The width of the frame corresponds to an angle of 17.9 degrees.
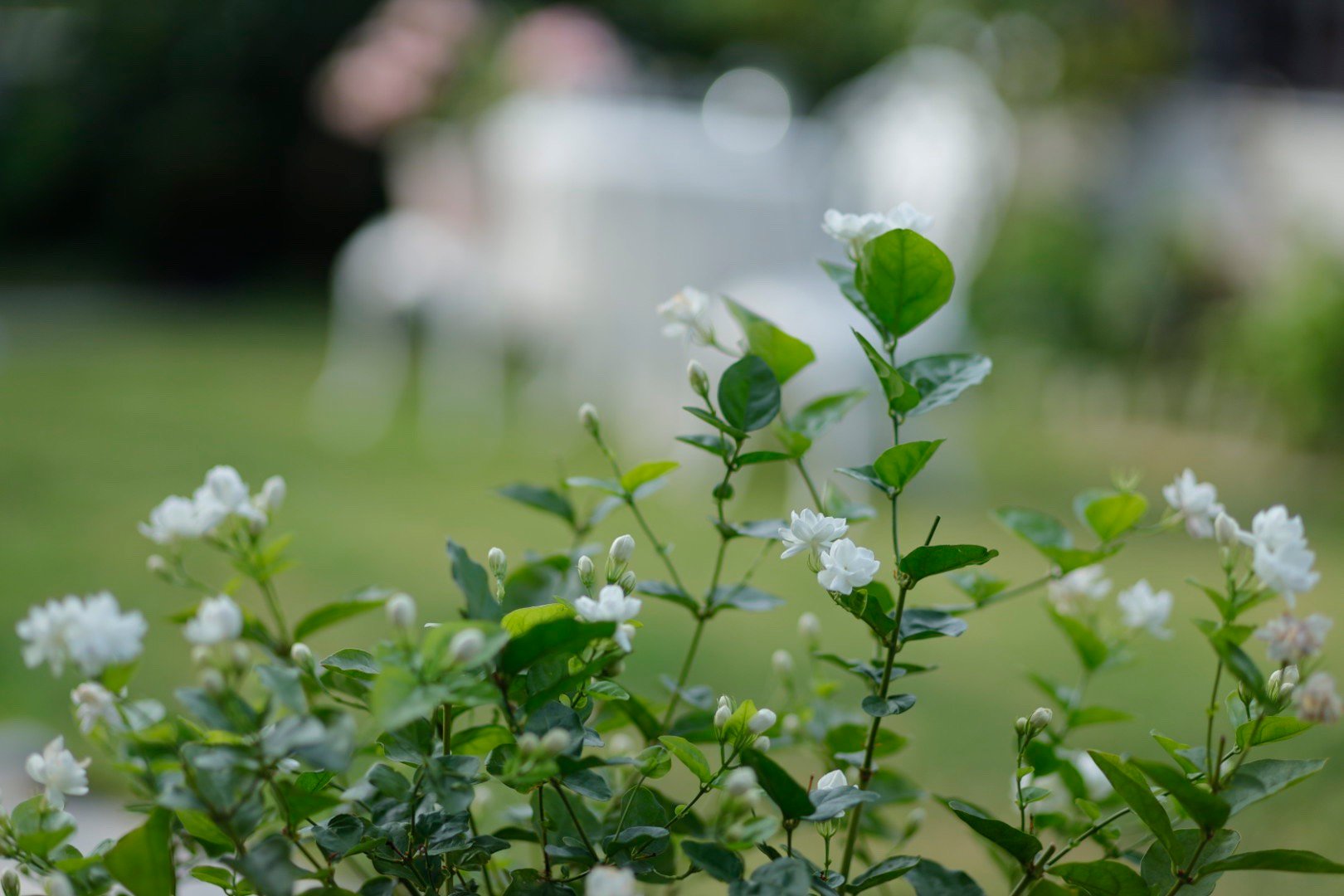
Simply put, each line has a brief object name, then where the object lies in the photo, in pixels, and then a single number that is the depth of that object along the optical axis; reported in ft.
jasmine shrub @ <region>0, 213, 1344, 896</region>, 5.02
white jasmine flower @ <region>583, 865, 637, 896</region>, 4.93
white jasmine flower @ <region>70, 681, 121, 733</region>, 5.23
